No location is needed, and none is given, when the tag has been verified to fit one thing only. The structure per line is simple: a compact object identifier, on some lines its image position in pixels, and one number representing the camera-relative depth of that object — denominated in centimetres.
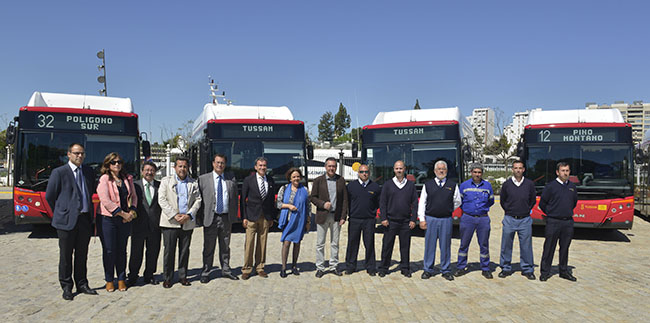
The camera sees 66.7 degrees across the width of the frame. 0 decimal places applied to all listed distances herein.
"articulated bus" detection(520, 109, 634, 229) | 1123
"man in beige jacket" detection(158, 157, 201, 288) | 682
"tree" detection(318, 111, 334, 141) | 11456
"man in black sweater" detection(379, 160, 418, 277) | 782
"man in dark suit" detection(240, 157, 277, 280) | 755
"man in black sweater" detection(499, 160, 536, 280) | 791
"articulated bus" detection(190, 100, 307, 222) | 1222
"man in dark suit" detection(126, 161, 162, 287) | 681
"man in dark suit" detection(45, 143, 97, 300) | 612
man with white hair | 772
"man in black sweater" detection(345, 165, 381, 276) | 789
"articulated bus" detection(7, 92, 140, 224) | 1061
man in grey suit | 723
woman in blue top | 772
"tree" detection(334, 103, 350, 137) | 11406
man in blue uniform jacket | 786
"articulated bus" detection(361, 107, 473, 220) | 1203
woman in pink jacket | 640
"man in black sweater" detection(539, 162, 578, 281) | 781
